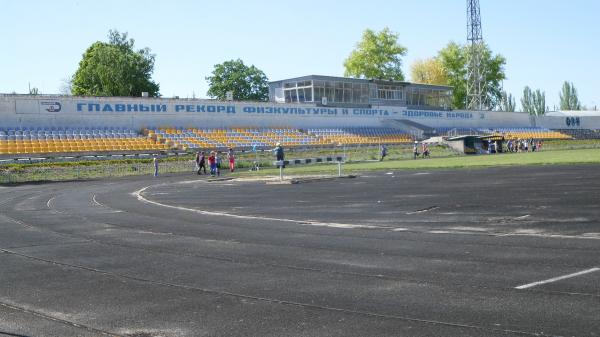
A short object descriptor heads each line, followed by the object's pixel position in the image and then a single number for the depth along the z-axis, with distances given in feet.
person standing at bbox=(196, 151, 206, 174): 157.80
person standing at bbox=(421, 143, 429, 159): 207.72
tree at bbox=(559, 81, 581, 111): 532.32
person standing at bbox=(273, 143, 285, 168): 132.67
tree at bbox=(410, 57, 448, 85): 423.23
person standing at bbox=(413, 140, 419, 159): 203.72
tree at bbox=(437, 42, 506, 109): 416.87
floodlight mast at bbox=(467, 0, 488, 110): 321.93
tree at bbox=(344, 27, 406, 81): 385.70
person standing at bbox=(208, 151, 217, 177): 146.54
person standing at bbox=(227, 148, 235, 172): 157.61
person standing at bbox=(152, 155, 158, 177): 155.03
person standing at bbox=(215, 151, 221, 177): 149.13
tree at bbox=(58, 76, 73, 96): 351.07
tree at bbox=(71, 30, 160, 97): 281.33
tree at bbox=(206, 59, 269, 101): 385.91
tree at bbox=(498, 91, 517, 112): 504.06
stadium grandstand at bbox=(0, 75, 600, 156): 177.78
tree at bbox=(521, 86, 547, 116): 525.75
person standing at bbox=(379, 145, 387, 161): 194.39
